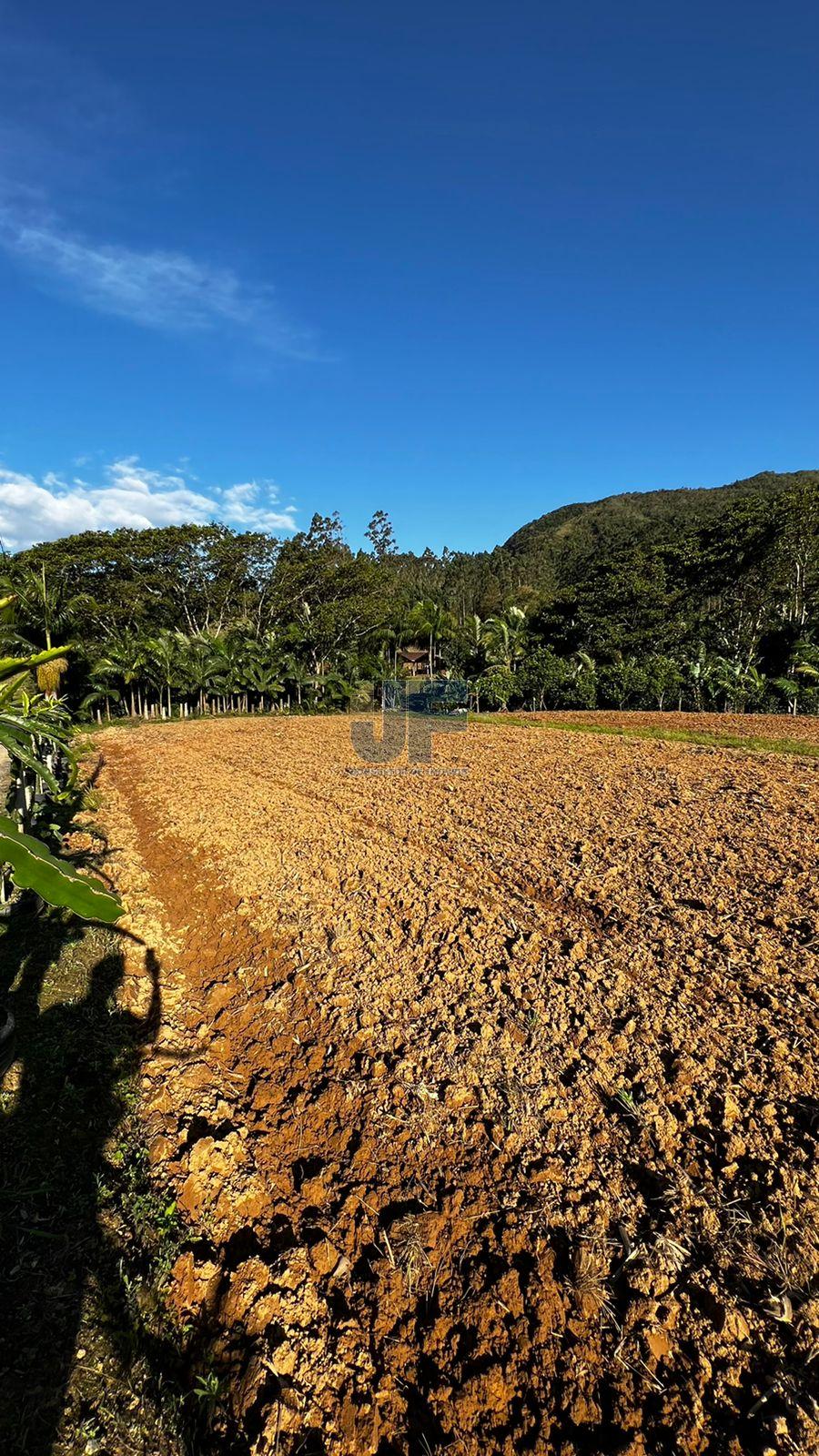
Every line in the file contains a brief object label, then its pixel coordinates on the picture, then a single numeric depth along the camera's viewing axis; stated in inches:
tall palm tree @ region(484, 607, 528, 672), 1045.8
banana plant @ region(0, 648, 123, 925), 63.9
